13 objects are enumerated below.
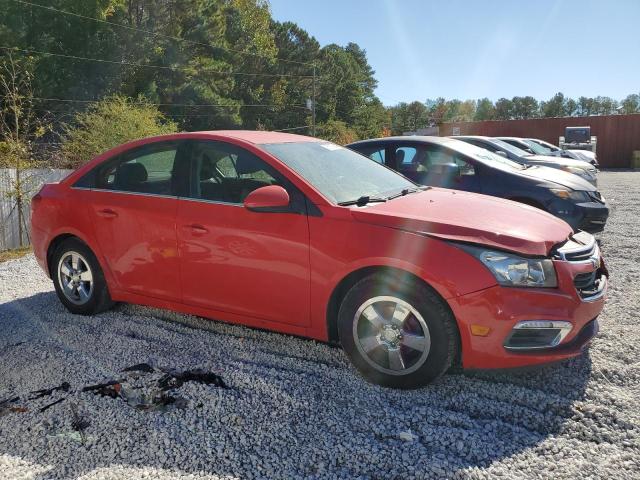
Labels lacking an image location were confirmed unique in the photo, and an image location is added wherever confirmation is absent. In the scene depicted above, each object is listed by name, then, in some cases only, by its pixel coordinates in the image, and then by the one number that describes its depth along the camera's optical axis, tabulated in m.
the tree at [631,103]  108.20
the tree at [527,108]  108.88
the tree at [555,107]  102.19
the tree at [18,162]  9.52
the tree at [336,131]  47.34
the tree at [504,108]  110.32
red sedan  3.03
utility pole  48.78
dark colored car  6.61
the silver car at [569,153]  18.62
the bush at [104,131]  14.17
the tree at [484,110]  120.69
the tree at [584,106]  108.09
